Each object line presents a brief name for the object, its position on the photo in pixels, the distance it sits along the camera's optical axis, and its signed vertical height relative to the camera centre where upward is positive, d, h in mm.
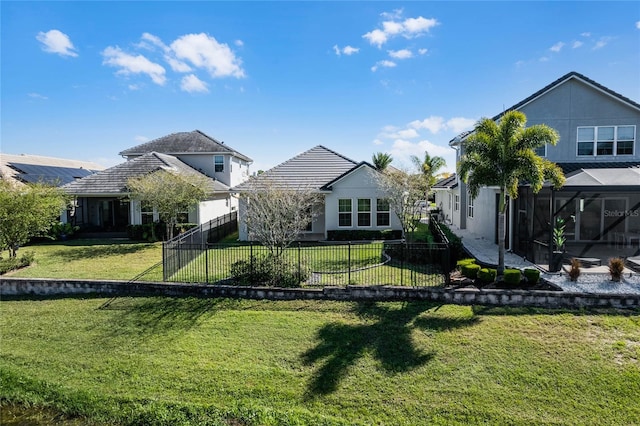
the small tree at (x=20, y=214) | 14727 -511
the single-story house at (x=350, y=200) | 21516 +14
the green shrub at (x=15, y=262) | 14173 -2502
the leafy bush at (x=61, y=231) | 23141 -1886
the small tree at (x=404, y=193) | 18234 +366
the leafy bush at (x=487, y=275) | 11570 -2452
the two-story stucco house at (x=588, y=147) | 17281 +2621
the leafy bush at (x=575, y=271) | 11484 -2338
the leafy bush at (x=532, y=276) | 11102 -2377
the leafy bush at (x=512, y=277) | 11195 -2423
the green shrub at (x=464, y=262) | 12730 -2271
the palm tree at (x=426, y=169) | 19609 +1917
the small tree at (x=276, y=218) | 13039 -645
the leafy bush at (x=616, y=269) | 11453 -2243
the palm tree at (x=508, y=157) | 11664 +1412
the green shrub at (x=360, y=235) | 21078 -2056
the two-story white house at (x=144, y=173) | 23781 +1327
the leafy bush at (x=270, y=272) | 12008 -2439
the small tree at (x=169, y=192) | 20172 +512
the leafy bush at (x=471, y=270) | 12047 -2398
